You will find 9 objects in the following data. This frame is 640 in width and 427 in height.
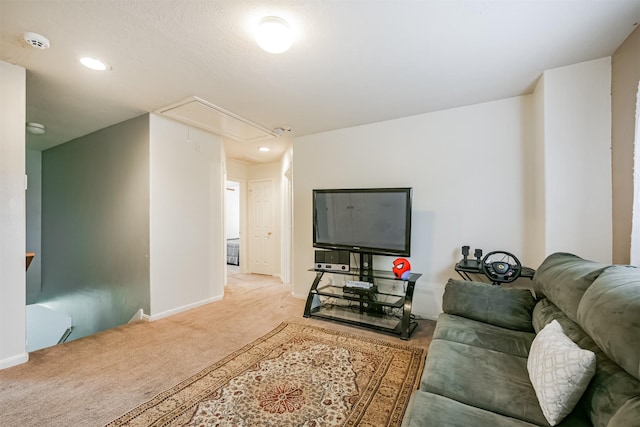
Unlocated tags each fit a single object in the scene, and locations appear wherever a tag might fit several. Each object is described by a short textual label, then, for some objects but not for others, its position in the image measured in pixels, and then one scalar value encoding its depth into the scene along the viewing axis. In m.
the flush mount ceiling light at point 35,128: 3.63
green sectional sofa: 1.01
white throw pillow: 1.10
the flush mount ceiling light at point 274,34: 1.70
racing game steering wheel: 2.42
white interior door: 6.02
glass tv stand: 2.92
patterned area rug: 1.66
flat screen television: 3.02
